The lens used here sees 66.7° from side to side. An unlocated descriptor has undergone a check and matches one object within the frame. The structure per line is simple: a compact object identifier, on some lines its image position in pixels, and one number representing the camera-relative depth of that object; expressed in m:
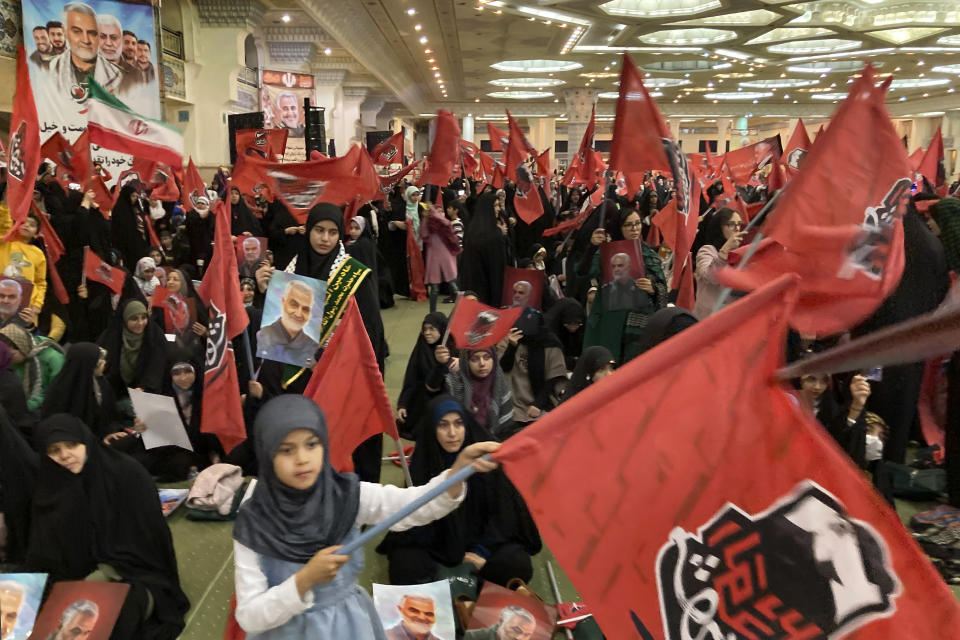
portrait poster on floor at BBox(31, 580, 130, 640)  2.33
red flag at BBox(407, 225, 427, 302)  8.80
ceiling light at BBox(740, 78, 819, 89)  24.33
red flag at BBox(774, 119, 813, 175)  7.63
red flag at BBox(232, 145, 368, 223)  4.30
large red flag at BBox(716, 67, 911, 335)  1.73
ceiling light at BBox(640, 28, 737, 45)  16.73
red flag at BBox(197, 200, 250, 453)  3.08
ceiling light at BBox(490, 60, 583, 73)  20.25
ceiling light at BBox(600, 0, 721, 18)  13.58
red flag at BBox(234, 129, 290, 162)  6.28
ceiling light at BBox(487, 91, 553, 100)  28.10
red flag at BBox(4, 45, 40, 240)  4.20
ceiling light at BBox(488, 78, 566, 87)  24.28
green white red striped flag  4.23
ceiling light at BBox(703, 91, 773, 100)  28.27
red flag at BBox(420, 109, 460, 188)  6.41
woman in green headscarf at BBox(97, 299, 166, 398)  4.29
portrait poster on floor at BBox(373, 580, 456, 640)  2.41
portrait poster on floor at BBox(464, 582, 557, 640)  2.44
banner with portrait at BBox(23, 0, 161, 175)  9.80
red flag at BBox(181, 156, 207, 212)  7.75
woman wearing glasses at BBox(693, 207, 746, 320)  3.55
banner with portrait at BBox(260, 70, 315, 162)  16.58
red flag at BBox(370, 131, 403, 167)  8.71
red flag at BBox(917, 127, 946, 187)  8.20
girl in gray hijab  1.52
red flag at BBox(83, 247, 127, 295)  4.69
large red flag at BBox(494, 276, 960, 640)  1.00
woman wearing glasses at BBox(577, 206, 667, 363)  4.23
